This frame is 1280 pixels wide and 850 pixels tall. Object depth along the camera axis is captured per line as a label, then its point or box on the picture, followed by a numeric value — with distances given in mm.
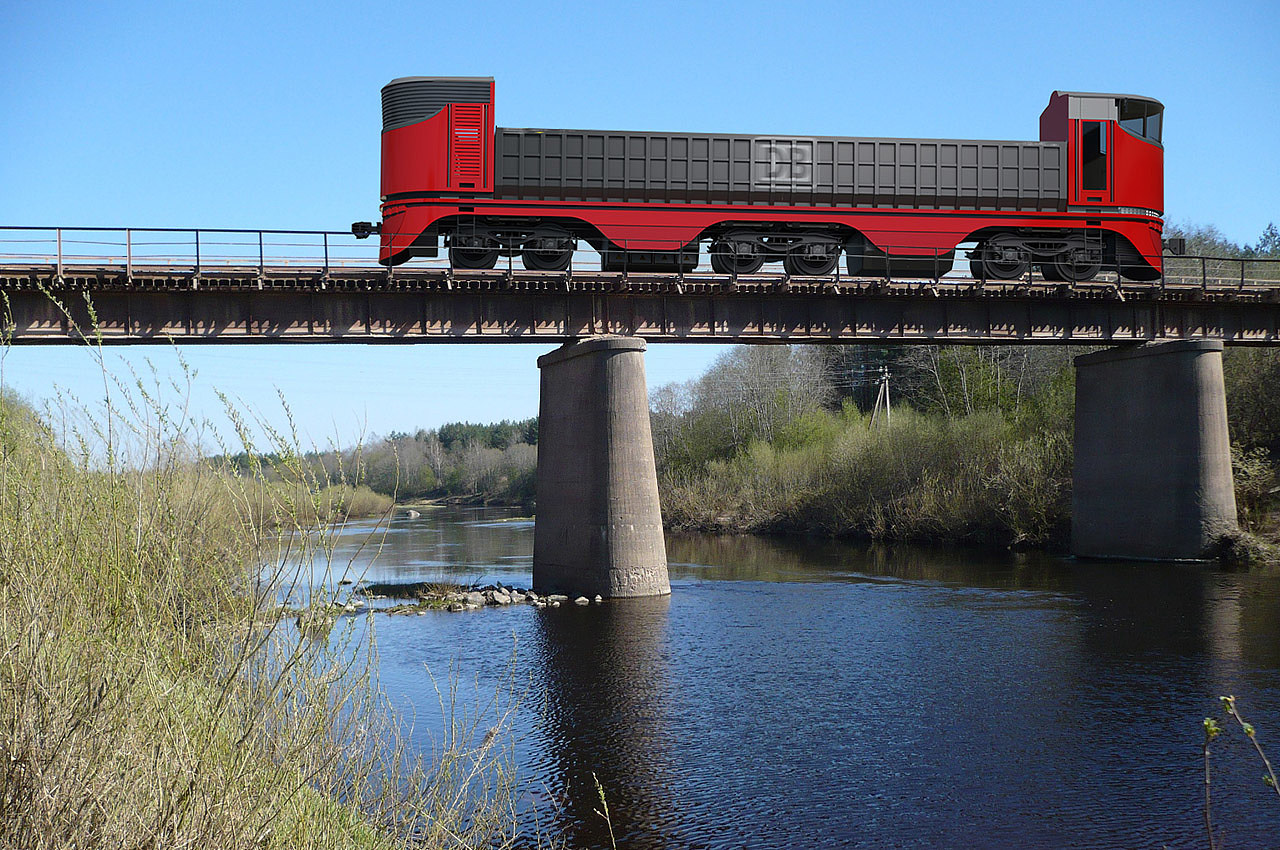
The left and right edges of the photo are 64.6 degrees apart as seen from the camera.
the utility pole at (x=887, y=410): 46950
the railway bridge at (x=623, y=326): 23094
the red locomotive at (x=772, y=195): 24234
